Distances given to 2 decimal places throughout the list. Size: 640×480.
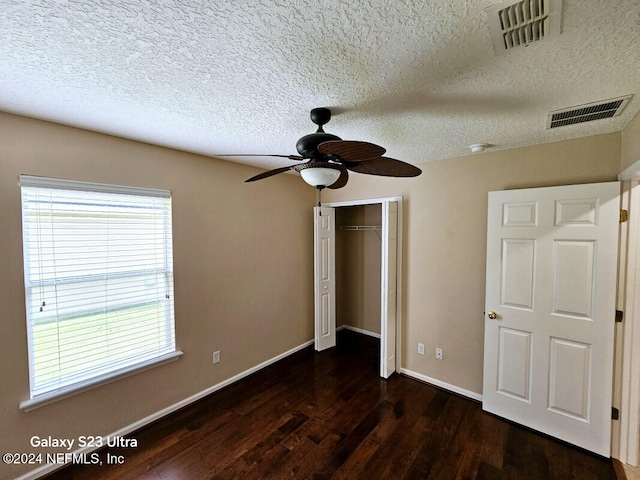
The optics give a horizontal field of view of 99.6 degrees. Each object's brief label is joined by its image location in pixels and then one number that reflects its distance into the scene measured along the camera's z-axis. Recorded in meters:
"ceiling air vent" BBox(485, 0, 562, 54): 0.89
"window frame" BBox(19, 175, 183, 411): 1.75
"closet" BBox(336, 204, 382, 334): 4.23
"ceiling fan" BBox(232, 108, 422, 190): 1.43
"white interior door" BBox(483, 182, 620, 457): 1.98
